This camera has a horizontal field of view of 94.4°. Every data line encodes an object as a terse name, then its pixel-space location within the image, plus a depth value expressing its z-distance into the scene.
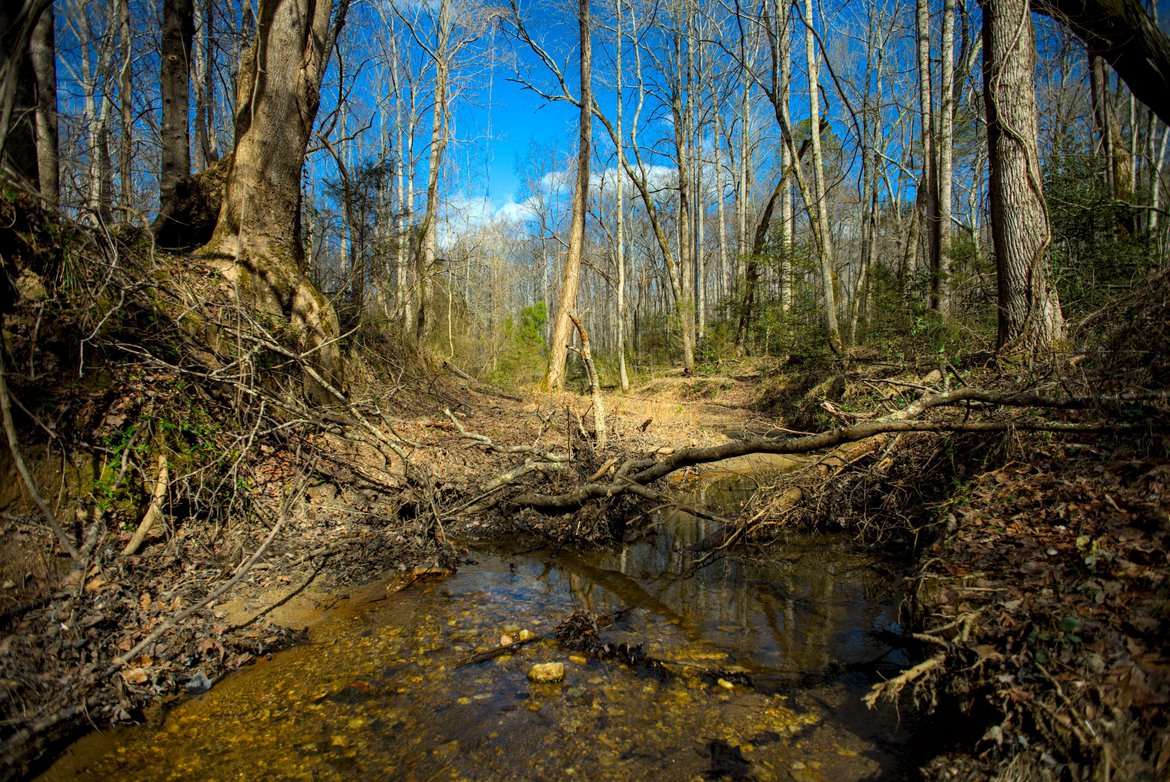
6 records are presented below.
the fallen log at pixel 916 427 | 3.61
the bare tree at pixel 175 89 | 8.29
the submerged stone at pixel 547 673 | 3.30
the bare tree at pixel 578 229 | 14.52
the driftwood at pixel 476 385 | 13.34
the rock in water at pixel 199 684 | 3.09
